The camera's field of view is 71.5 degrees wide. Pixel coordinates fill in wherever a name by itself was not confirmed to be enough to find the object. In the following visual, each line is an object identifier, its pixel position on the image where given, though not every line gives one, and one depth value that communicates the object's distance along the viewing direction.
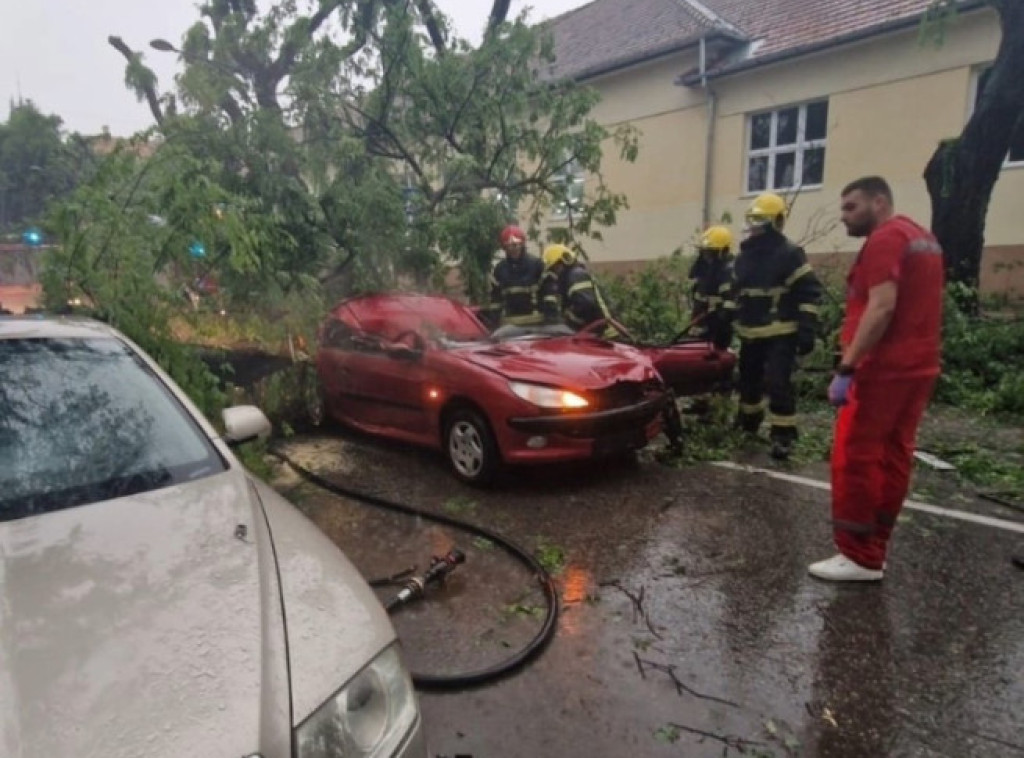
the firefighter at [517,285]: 7.31
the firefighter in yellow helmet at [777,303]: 5.42
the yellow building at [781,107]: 12.41
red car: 4.70
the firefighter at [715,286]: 6.62
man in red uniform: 3.34
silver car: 1.40
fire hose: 2.79
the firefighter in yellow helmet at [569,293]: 7.09
